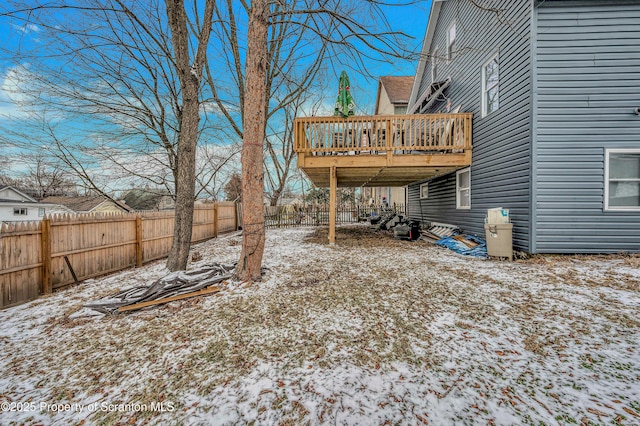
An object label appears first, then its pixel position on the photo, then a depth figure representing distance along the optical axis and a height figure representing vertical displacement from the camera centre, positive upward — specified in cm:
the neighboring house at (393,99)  2058 +939
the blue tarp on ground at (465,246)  618 -106
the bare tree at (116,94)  493 +315
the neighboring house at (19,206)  1995 +45
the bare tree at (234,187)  2227 +191
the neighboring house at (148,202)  1003 +65
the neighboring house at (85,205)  2536 +71
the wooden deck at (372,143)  693 +179
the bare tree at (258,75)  409 +216
